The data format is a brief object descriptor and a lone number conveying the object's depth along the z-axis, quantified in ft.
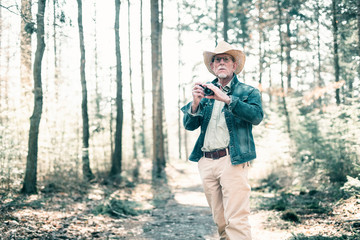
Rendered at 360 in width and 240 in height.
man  11.25
